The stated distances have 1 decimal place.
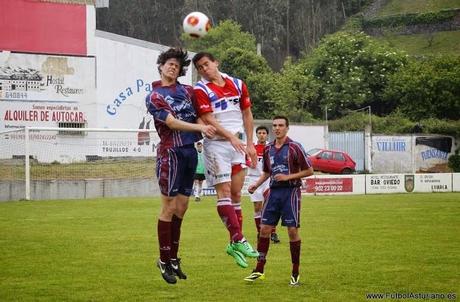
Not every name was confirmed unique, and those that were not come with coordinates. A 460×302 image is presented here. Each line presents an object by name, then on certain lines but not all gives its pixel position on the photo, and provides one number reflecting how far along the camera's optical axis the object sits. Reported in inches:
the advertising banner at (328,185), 1648.6
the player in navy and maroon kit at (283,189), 512.4
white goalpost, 1395.2
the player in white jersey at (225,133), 451.8
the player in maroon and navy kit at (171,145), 454.3
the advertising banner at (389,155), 2297.0
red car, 2096.5
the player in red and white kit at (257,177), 760.2
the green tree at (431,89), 2667.3
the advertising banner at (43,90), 2167.8
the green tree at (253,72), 2987.2
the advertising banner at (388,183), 1715.1
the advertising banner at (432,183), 1753.2
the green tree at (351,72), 2935.5
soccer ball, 446.3
